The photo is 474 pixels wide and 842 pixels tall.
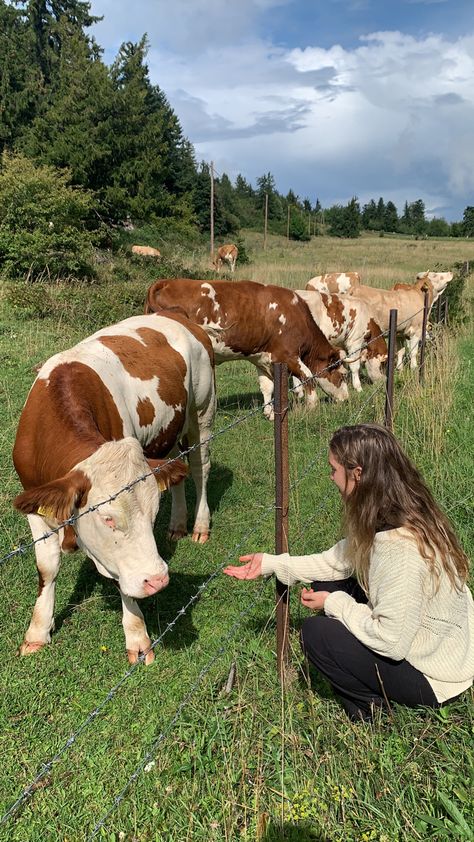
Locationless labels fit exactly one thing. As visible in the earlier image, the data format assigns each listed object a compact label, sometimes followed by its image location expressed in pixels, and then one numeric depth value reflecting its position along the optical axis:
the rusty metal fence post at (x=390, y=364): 5.13
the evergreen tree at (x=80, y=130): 22.98
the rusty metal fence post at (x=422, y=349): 8.50
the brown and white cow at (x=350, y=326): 10.88
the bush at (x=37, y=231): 12.71
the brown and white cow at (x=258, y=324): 9.05
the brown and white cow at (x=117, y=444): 2.82
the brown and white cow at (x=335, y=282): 15.30
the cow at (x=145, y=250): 23.11
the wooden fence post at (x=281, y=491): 2.77
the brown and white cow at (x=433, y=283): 13.79
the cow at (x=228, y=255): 26.43
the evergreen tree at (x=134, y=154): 25.06
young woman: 2.41
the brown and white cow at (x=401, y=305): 12.32
